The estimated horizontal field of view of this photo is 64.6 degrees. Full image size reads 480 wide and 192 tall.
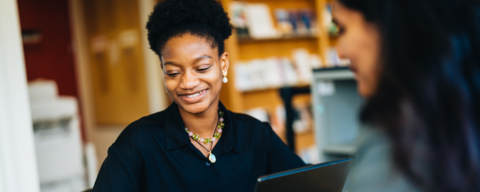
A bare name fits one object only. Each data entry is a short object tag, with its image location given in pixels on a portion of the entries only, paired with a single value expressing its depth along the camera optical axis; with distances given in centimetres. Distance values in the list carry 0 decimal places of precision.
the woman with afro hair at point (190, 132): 105
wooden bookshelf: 325
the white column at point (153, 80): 379
